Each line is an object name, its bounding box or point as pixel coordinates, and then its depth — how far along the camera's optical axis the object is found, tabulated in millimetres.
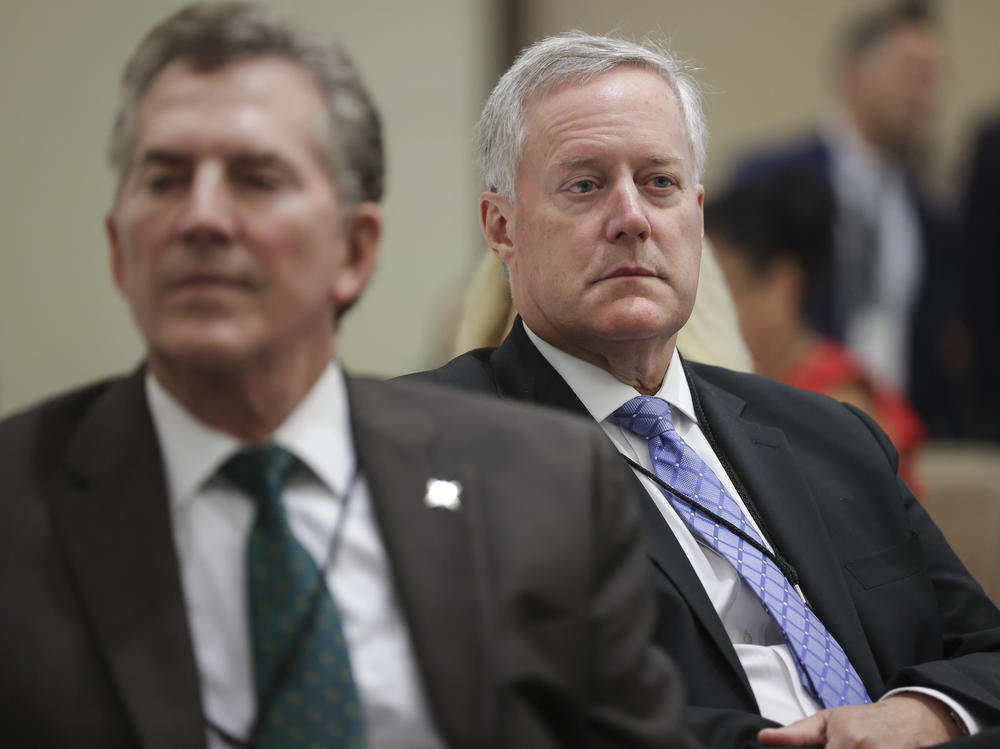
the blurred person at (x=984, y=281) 10109
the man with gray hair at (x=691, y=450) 3482
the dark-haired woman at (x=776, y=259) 6973
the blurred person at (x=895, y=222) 10156
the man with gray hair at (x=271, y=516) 2393
